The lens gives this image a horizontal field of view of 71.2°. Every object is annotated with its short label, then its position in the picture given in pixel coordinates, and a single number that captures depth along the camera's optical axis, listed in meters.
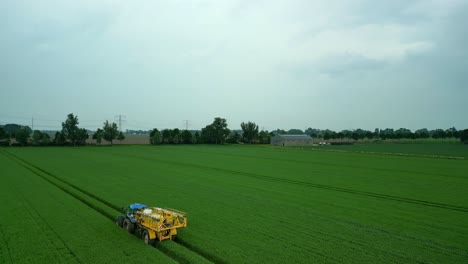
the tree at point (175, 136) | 125.94
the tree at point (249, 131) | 139.38
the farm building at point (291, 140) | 120.19
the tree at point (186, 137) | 127.19
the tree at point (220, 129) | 129.38
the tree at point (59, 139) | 103.38
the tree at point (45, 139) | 101.88
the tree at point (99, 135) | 114.38
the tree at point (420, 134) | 182.14
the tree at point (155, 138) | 121.12
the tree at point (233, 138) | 134.73
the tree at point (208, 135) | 129.00
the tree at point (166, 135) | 124.62
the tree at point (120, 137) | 116.90
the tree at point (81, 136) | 105.56
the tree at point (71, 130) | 105.25
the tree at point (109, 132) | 113.75
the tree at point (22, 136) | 97.83
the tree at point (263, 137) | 140.89
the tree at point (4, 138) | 97.18
